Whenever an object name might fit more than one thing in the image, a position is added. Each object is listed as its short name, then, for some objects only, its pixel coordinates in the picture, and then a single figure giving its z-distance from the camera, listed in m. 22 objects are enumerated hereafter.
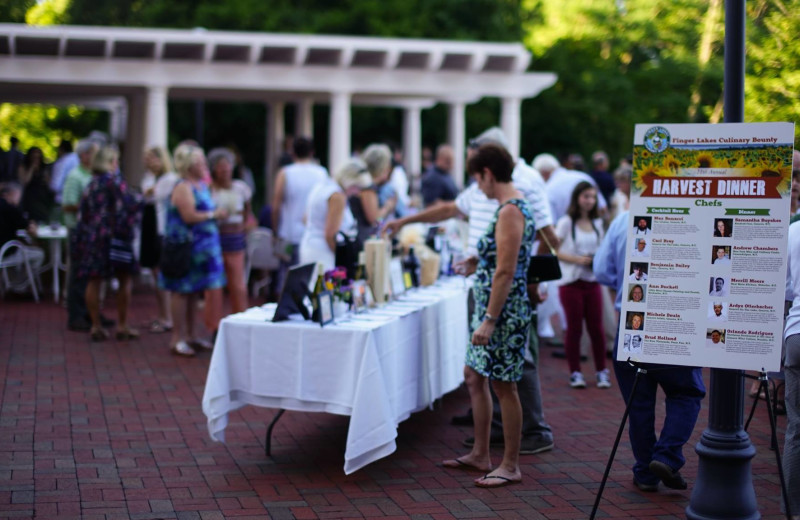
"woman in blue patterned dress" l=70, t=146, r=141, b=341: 10.02
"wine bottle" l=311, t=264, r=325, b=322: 5.94
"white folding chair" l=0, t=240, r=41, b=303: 12.77
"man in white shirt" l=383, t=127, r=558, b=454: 6.64
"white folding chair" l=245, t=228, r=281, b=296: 13.04
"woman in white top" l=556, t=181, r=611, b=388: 8.66
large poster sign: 4.69
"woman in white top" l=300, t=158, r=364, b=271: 8.30
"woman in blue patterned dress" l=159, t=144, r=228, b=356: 9.14
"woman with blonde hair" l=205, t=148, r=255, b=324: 9.87
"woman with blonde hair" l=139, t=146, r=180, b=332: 10.41
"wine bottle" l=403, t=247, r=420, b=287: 7.89
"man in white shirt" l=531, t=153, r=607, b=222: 10.82
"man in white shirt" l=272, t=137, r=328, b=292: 10.29
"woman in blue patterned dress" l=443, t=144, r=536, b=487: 5.63
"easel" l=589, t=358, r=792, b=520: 4.58
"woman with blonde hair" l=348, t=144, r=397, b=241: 8.78
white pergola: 17.44
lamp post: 4.88
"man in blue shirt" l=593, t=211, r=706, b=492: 5.66
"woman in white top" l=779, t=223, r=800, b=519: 5.00
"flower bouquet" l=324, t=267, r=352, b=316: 6.30
